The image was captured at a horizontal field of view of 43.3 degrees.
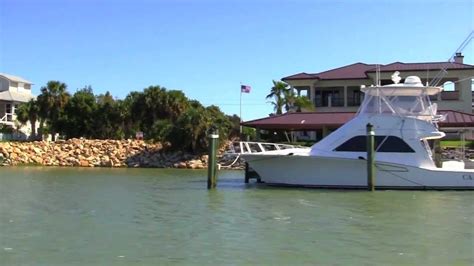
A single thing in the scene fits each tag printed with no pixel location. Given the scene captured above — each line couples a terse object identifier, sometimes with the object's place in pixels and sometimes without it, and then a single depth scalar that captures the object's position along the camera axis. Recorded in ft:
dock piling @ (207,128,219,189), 77.46
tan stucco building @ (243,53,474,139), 175.11
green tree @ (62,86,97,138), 197.77
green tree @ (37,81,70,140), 198.18
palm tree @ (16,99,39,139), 200.75
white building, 229.66
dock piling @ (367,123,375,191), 73.77
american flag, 180.96
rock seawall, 156.66
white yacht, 77.82
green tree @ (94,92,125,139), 195.62
